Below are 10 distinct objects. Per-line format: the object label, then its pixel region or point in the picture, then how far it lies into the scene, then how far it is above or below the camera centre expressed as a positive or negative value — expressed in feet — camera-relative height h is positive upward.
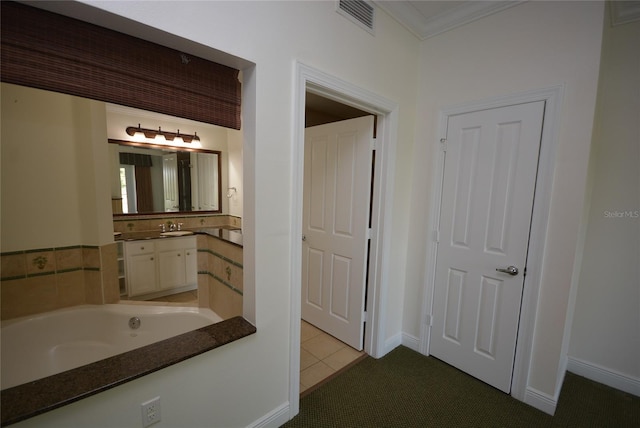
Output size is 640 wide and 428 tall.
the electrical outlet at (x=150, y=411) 3.64 -3.22
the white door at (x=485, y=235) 5.77 -0.97
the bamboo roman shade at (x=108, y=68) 2.90 +1.50
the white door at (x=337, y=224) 7.30 -1.07
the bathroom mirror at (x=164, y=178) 10.75 +0.26
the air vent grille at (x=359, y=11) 5.16 +3.69
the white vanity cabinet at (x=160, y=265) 10.16 -3.36
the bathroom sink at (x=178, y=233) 11.02 -2.12
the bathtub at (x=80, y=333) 5.65 -3.71
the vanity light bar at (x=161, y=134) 10.95 +2.23
